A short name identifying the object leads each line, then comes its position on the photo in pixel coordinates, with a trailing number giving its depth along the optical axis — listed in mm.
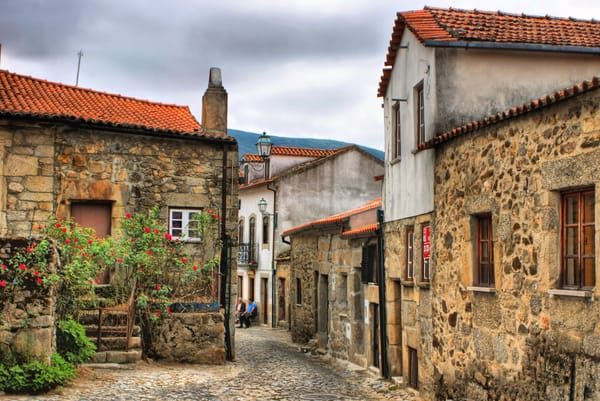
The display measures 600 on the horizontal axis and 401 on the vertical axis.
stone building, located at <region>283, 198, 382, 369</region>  16391
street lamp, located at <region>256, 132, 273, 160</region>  26656
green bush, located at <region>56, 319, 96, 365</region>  11180
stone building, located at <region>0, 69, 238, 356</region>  14664
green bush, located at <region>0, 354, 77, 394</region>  9500
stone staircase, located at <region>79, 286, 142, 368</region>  12969
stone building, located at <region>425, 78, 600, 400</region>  7570
